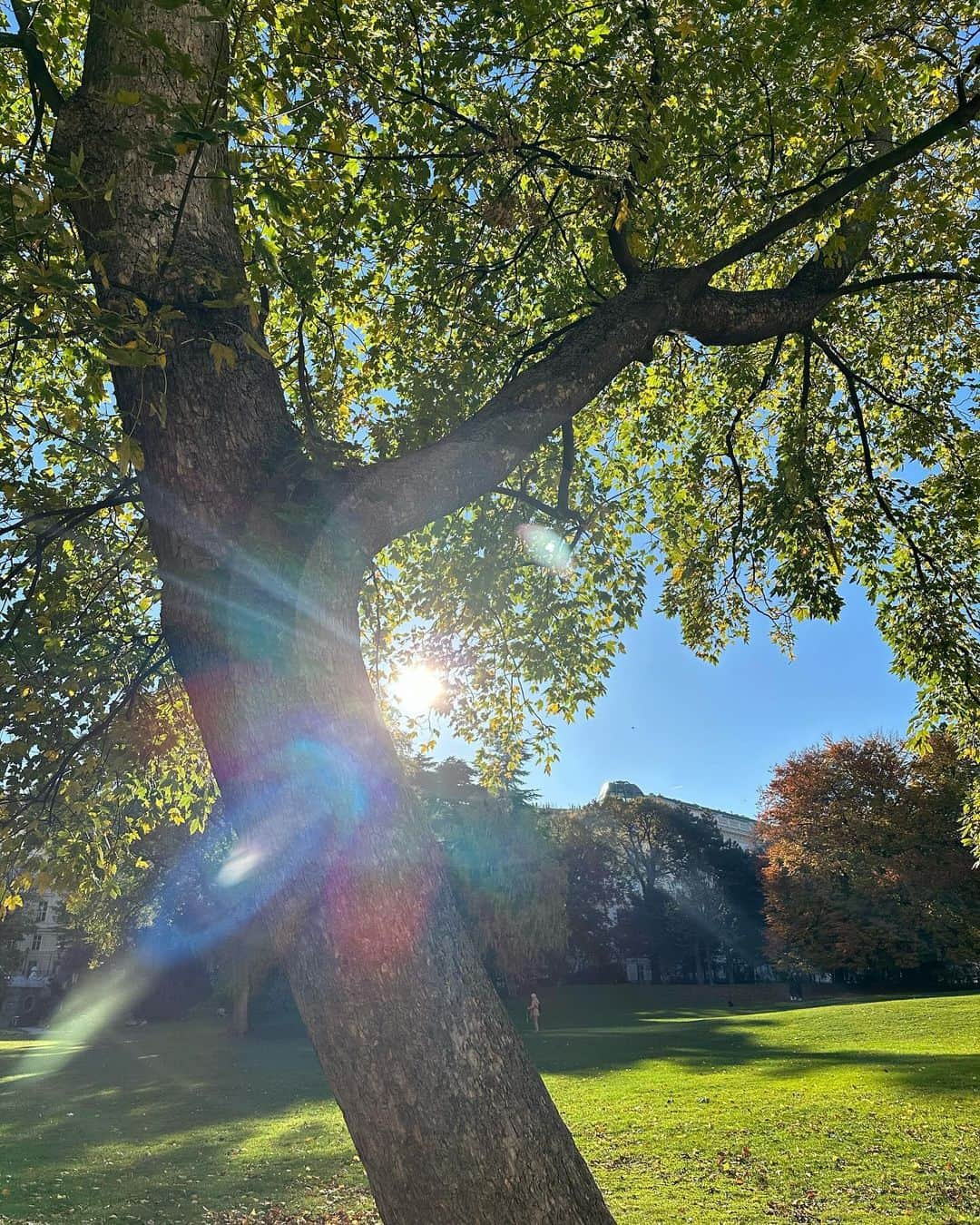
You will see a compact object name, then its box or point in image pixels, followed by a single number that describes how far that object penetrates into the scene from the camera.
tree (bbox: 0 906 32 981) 46.69
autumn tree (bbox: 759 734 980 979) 37.09
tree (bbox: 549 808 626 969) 52.22
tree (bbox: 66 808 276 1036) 28.44
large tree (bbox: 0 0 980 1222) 2.37
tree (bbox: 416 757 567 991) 30.52
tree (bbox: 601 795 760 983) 54.53
